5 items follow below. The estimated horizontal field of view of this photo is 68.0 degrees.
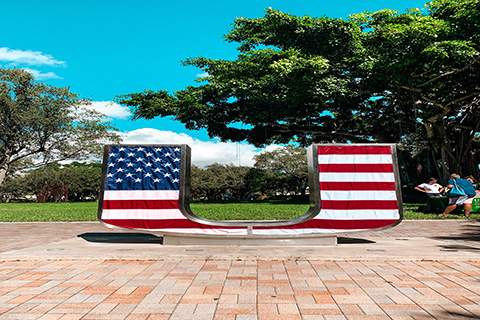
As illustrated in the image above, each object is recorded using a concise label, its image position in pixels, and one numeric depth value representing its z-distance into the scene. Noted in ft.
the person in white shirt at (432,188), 46.88
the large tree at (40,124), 110.11
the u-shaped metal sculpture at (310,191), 22.68
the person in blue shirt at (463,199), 40.78
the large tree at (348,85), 55.42
